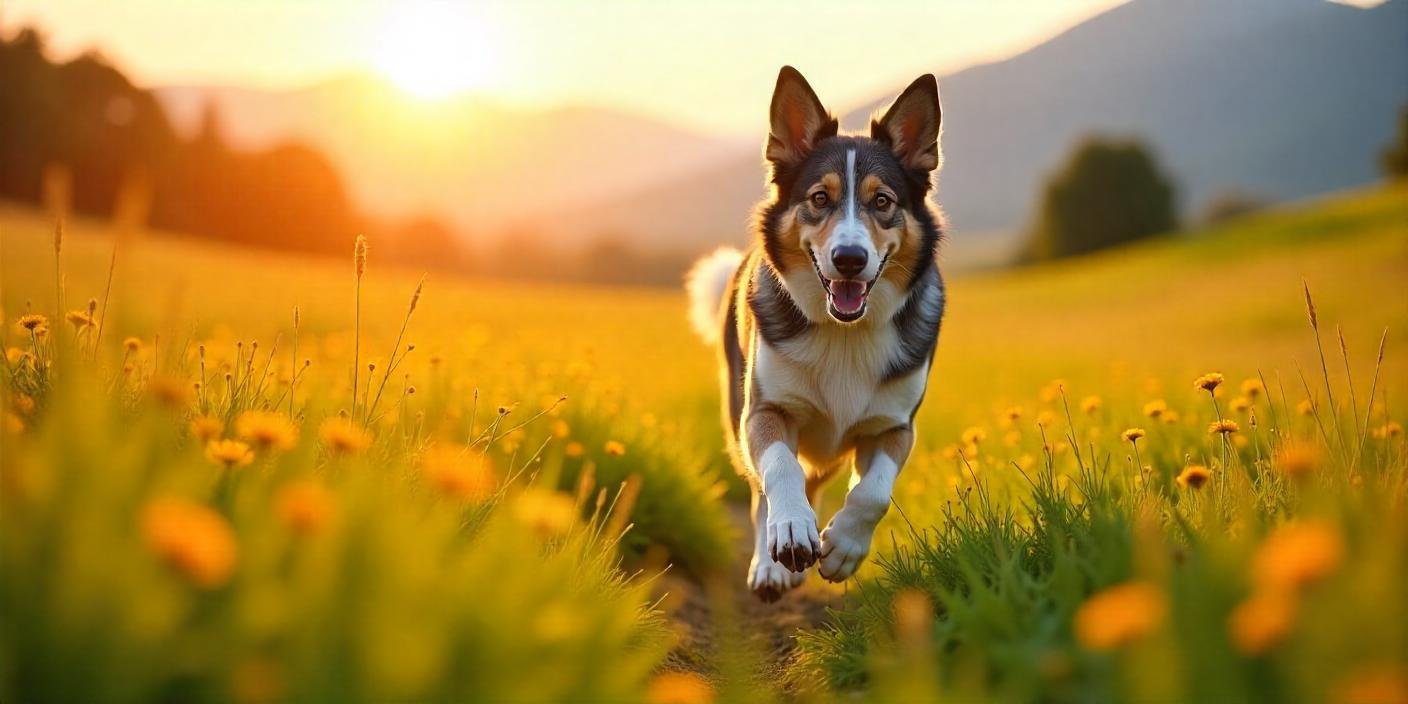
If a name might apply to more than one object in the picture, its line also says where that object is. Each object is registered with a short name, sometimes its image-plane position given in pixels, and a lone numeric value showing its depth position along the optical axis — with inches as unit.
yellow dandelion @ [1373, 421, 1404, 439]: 166.4
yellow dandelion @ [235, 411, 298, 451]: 94.6
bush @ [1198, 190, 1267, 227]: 2753.4
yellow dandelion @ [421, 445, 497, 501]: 83.2
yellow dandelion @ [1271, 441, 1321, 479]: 89.5
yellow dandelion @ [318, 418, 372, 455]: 97.3
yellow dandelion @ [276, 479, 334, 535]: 74.3
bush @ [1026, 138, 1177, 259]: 2289.6
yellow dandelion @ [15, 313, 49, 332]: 135.7
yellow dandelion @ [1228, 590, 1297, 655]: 69.1
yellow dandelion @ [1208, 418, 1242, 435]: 145.0
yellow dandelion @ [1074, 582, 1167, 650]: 69.4
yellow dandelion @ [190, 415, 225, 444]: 101.5
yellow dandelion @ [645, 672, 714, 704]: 93.4
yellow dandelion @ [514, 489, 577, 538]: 89.2
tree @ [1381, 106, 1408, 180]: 1919.3
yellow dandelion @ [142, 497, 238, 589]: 65.7
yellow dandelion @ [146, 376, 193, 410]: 93.4
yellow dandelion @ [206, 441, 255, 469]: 98.0
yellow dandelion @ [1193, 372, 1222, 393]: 150.9
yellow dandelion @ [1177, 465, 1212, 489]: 124.5
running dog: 191.6
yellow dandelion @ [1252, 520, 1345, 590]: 66.7
